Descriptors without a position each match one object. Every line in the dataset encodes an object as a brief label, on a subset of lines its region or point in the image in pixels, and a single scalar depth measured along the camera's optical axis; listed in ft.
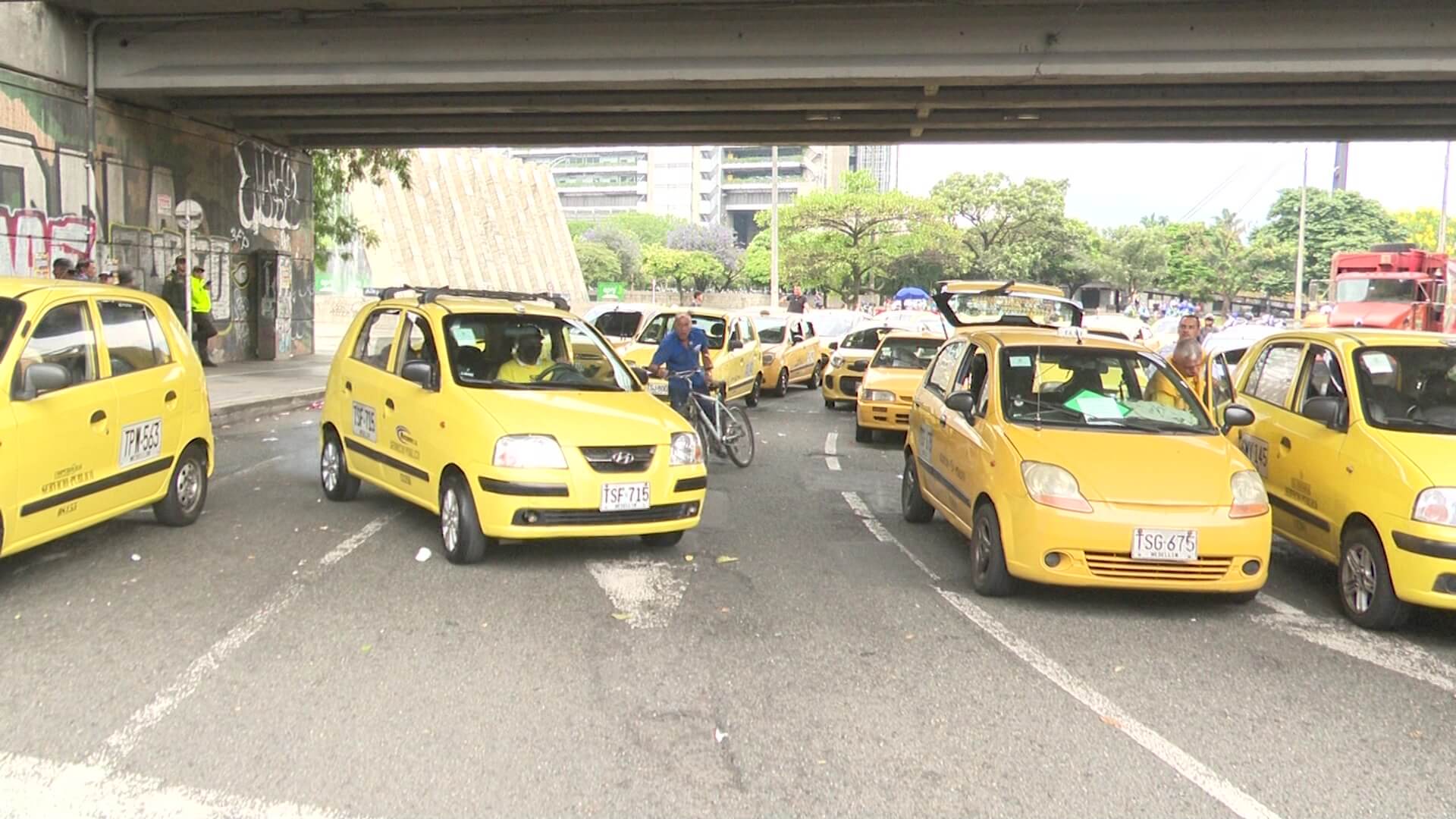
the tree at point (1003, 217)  221.05
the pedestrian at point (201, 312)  60.39
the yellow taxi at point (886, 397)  43.39
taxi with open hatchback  19.45
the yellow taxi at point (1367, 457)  18.58
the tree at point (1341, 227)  246.88
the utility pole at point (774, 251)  143.33
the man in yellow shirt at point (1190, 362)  34.71
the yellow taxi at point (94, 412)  19.31
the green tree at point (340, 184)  86.12
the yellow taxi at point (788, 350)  64.69
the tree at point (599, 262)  309.83
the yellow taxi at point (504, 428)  21.52
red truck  96.94
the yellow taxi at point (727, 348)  52.37
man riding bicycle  36.37
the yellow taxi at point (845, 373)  56.29
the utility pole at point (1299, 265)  156.50
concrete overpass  44.96
